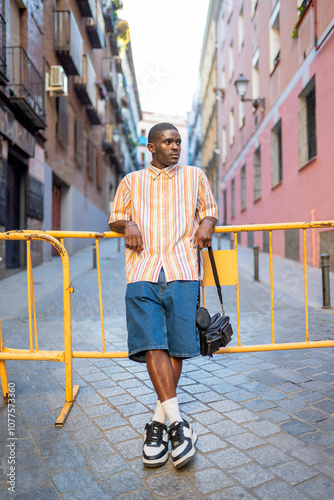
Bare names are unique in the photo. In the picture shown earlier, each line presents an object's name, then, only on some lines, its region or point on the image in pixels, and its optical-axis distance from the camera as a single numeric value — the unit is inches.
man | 91.0
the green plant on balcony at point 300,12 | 401.2
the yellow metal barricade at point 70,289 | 113.3
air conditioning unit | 550.0
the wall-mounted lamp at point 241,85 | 546.5
